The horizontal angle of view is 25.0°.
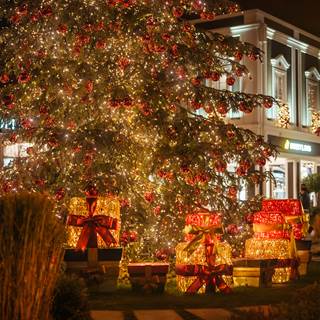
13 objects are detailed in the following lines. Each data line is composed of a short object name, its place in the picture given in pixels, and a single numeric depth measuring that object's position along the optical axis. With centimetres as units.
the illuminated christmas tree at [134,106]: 1294
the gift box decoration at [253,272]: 1141
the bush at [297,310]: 595
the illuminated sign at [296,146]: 2794
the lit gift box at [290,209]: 1263
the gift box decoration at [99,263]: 1070
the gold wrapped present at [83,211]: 1135
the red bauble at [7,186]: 1286
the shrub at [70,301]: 692
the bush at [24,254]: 579
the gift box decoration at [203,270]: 1072
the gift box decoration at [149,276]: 1075
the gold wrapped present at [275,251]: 1201
